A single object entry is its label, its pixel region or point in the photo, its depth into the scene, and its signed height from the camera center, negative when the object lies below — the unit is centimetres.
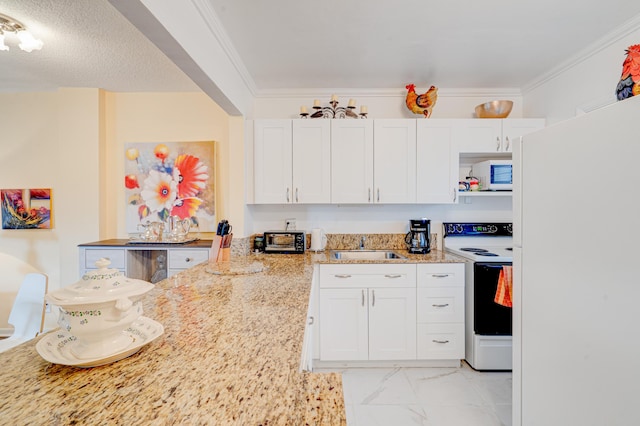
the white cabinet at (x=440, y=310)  243 -82
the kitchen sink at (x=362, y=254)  290 -44
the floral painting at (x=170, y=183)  296 +26
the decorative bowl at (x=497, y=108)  271 +92
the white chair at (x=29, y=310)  197 -68
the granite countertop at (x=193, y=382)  57 -39
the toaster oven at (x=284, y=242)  268 -30
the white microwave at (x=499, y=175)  266 +31
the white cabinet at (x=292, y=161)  270 +44
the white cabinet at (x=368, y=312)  242 -84
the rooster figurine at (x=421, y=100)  271 +100
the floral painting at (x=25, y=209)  296 -1
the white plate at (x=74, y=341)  72 -36
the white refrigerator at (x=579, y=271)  95 -24
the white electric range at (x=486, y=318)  230 -85
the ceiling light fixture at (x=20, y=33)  183 +110
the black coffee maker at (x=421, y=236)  276 -25
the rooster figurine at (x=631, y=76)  112 +51
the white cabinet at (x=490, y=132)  269 +70
